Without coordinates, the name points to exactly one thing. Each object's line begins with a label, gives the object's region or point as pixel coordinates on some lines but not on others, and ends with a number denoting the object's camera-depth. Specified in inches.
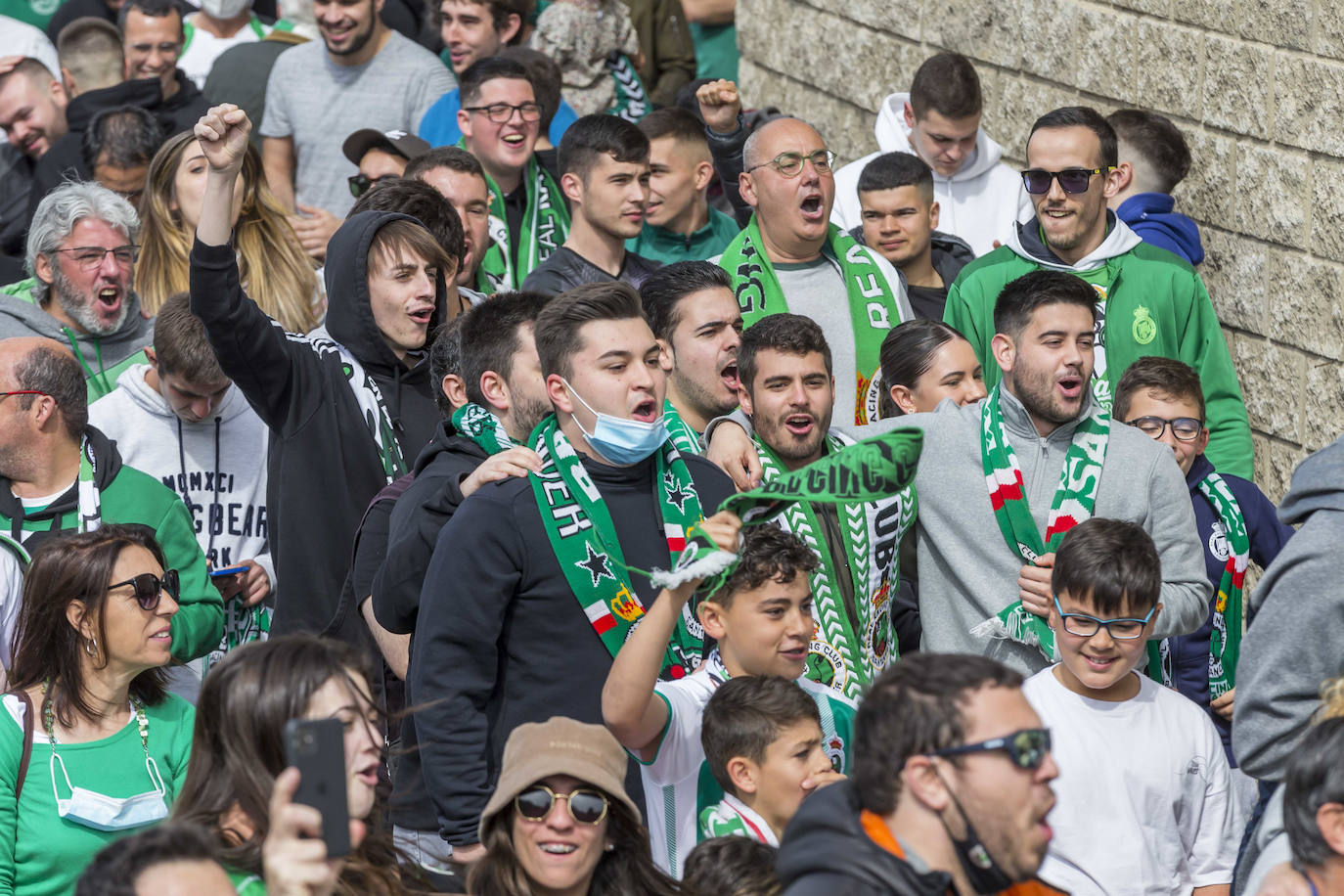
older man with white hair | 519.5
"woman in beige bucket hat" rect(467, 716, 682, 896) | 289.9
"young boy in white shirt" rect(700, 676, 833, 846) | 327.9
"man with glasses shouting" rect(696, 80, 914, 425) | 515.8
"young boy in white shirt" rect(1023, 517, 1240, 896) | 344.2
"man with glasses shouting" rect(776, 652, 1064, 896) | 217.2
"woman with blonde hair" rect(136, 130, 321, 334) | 537.0
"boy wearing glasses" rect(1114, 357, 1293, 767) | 423.5
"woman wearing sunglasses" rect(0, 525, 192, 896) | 340.8
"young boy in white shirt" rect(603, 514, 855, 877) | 322.7
